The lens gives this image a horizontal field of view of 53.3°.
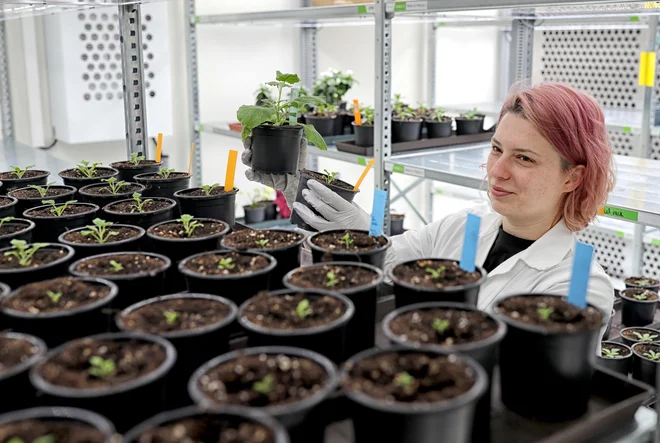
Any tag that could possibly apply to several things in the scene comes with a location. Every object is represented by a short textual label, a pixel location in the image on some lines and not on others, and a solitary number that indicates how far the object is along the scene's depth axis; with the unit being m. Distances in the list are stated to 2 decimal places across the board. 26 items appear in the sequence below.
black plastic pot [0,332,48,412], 0.73
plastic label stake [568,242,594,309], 0.85
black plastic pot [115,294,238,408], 0.80
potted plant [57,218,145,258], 1.18
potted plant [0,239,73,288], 1.04
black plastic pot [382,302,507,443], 0.75
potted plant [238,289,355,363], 0.79
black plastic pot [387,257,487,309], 0.92
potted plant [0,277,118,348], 0.85
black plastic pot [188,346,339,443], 0.65
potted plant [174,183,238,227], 1.50
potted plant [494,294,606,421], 0.78
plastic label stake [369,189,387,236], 1.16
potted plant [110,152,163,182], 1.78
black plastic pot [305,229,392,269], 1.10
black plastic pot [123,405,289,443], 0.61
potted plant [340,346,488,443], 0.63
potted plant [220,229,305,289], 1.15
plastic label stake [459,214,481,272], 0.98
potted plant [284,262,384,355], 0.95
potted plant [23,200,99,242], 1.35
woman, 1.47
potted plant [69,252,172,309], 1.01
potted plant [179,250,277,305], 0.99
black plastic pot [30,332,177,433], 0.66
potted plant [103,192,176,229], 1.39
